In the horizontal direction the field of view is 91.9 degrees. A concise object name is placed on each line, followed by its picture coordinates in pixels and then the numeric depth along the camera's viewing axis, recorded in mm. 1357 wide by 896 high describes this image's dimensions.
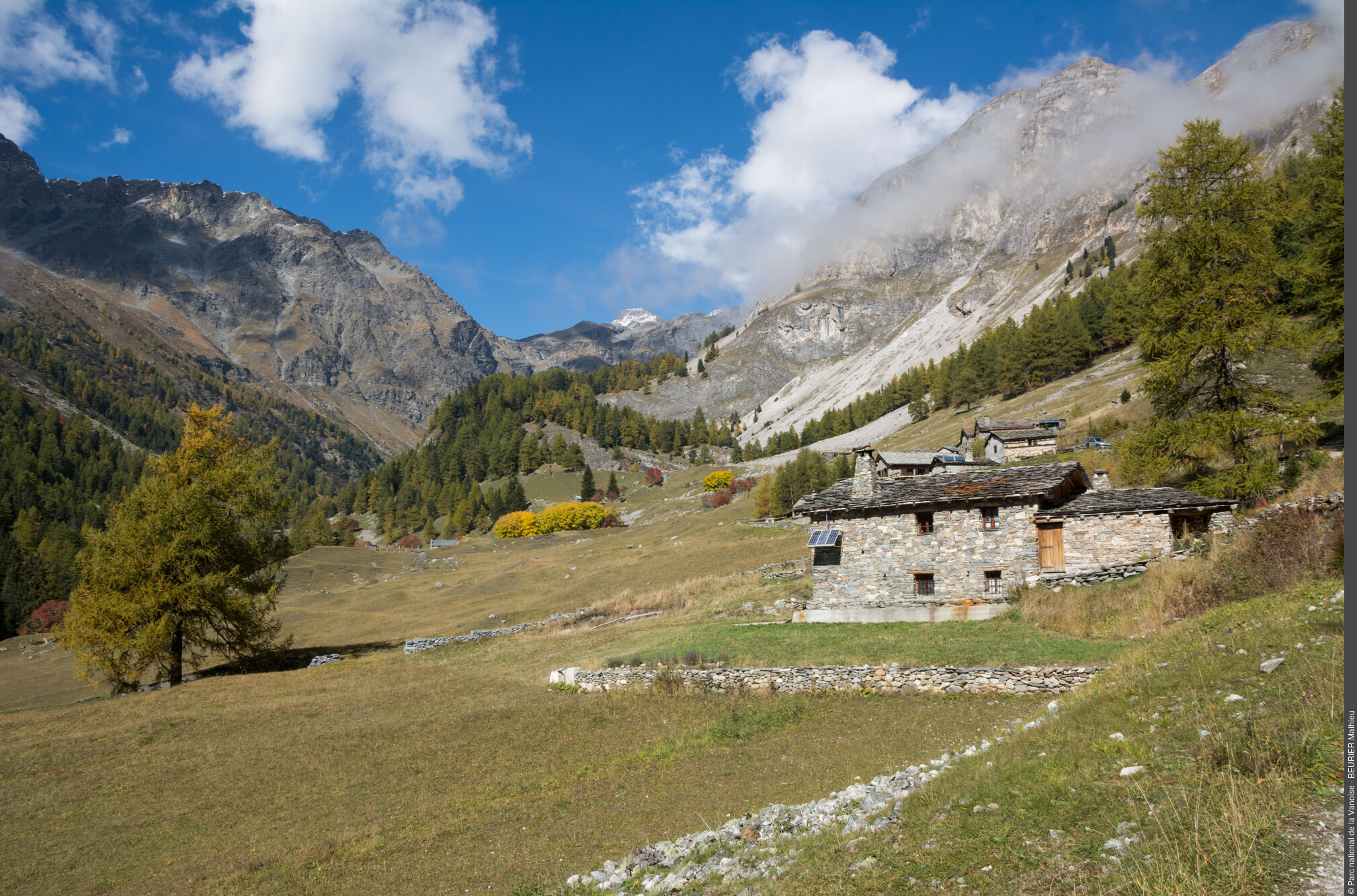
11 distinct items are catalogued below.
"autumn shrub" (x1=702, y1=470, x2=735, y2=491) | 132625
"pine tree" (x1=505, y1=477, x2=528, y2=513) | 146375
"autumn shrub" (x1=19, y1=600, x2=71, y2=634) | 87125
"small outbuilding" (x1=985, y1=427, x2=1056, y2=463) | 65812
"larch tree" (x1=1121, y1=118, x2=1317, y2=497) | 24516
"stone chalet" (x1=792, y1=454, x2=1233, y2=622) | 25531
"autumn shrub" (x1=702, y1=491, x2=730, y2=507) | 116700
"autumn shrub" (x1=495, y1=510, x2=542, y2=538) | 123938
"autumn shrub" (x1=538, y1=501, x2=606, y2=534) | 123062
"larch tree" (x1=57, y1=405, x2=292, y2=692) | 29812
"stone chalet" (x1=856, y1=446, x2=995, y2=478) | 64188
